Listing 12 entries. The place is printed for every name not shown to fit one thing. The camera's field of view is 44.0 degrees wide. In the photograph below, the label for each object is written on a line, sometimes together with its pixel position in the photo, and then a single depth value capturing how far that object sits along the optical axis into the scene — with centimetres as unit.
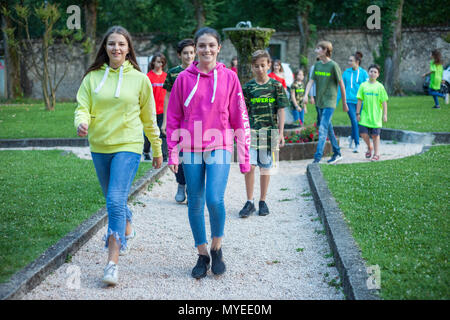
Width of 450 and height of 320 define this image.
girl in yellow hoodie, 462
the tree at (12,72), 2977
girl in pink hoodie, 457
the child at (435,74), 1866
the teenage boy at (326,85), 959
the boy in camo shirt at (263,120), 683
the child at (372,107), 1042
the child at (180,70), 689
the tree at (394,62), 2759
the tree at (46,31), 1994
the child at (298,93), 1548
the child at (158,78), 988
